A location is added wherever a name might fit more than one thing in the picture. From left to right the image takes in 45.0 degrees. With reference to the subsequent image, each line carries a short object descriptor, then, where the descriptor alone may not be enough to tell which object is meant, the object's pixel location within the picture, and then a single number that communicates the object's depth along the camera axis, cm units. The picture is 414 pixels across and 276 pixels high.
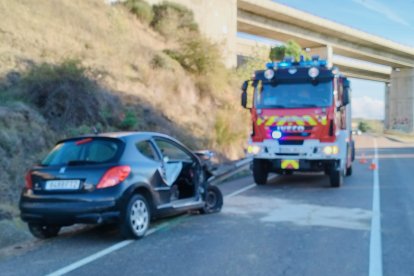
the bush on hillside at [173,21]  2862
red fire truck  1212
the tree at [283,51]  3926
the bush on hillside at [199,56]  2348
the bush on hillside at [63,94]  1364
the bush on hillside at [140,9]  2876
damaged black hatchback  657
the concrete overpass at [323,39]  3500
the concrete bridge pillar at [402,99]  7338
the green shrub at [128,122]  1510
